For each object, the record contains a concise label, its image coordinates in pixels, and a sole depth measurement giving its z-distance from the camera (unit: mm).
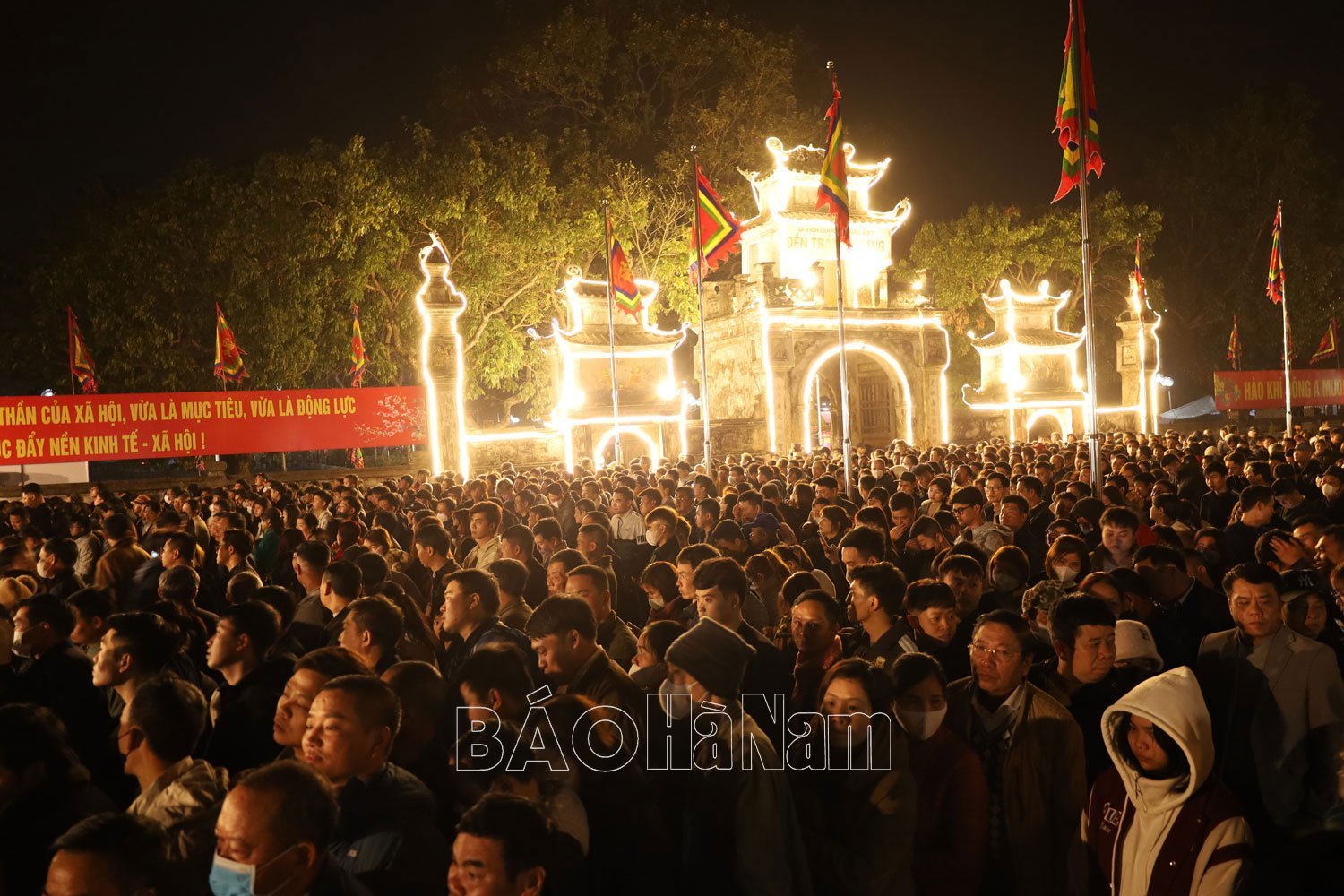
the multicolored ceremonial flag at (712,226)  19859
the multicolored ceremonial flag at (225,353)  23547
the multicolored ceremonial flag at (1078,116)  13784
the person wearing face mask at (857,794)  3412
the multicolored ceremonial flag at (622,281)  23500
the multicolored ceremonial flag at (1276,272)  26203
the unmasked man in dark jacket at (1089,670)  4242
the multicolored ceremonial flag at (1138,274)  30994
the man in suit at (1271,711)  4273
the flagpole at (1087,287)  11516
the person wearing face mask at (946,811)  3521
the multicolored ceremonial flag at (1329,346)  33472
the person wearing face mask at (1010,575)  6391
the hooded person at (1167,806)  3020
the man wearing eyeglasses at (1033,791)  3564
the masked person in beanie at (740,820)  3186
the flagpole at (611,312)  21959
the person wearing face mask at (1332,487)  9705
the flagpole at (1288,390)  25141
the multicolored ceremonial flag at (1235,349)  38312
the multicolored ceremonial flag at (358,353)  26797
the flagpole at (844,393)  14638
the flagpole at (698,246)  19406
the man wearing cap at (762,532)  8336
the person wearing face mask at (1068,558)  6516
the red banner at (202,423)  20547
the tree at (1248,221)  41562
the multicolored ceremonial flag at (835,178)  16484
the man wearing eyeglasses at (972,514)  8688
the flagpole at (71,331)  23219
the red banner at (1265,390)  34188
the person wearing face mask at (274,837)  2717
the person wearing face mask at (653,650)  4461
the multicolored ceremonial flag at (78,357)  23328
